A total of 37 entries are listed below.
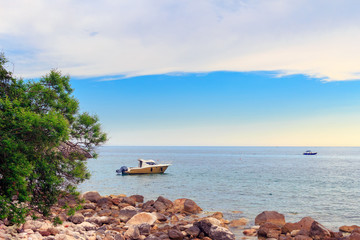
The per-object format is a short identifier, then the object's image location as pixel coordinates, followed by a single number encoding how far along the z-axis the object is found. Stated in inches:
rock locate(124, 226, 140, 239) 698.8
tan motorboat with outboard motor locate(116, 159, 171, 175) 2534.4
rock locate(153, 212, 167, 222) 933.3
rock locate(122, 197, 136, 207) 1181.7
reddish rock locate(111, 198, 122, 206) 1147.1
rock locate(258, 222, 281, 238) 775.7
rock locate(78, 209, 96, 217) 948.1
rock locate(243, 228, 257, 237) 812.0
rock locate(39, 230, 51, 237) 589.9
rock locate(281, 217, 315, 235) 794.8
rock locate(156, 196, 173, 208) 1109.6
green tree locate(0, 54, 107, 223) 464.4
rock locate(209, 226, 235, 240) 717.3
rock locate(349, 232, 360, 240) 672.4
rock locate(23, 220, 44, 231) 612.7
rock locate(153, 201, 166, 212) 1072.8
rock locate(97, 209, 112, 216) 962.2
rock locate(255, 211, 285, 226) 891.4
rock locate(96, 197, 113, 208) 1097.3
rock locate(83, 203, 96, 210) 1055.1
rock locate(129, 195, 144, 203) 1286.9
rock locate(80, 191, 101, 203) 1161.7
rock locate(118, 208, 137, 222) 903.1
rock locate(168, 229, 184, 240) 730.2
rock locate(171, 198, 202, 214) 1067.9
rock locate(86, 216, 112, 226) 841.5
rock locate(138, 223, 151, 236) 748.0
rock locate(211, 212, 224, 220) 986.1
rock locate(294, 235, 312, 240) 704.8
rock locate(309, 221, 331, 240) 722.2
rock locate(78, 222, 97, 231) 733.9
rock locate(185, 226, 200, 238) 754.2
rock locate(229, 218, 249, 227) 916.4
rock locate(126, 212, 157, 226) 844.0
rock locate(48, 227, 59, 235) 610.2
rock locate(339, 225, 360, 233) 862.5
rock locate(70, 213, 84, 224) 808.1
